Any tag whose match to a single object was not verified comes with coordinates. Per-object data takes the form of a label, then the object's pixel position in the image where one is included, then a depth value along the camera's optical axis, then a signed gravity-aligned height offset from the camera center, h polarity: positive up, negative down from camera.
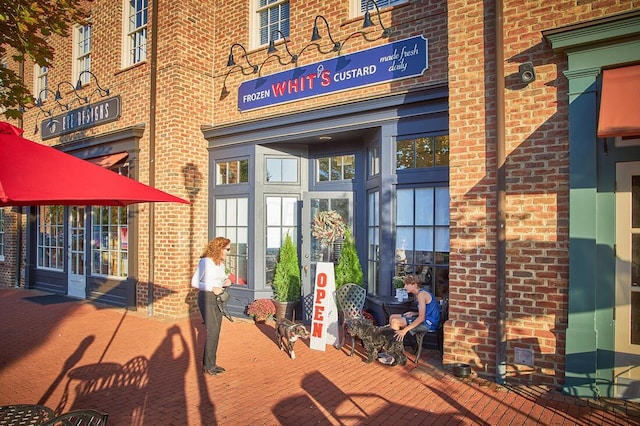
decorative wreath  7.28 -0.21
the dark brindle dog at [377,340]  5.25 -1.55
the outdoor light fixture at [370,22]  6.33 +2.87
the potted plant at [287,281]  7.59 -1.18
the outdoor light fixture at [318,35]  6.76 +2.87
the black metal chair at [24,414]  2.59 -1.25
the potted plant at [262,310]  7.52 -1.68
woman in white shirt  5.01 -0.95
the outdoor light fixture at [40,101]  11.51 +3.10
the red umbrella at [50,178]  2.51 +0.24
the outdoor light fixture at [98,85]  9.93 +3.05
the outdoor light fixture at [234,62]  7.97 +2.92
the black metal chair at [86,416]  2.24 -1.08
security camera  4.51 +1.51
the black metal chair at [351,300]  6.26 -1.25
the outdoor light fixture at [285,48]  7.46 +2.92
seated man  5.25 -1.25
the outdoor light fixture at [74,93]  10.43 +3.00
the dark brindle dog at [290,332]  5.54 -1.54
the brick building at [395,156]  4.22 +0.85
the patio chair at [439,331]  5.27 -1.47
